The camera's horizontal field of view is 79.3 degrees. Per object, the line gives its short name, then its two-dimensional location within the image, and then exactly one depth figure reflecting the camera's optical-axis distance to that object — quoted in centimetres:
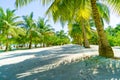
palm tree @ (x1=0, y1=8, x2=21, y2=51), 1233
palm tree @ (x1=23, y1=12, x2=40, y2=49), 1561
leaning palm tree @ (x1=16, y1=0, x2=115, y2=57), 346
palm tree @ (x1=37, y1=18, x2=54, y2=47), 1811
